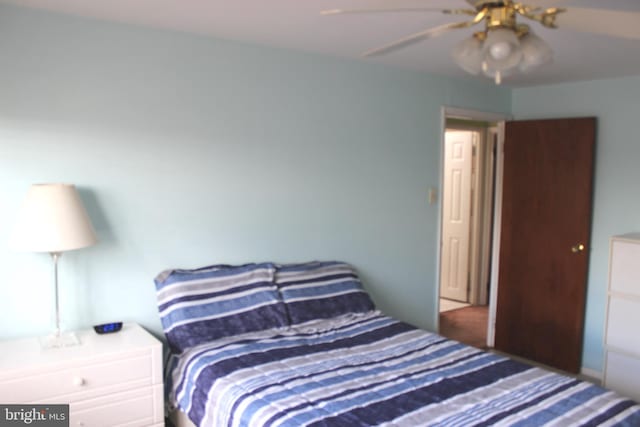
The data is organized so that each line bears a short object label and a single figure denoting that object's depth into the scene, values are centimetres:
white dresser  339
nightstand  212
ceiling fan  144
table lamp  225
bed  194
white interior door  556
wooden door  388
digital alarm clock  250
